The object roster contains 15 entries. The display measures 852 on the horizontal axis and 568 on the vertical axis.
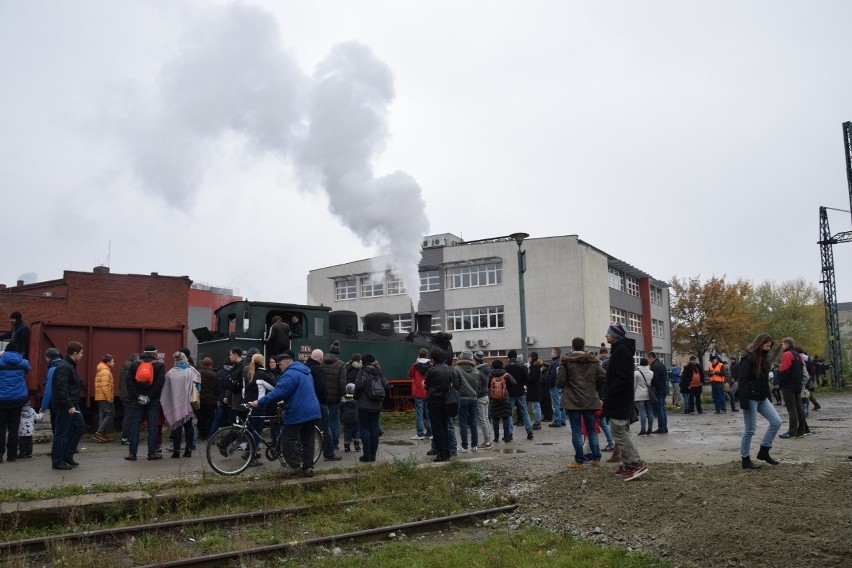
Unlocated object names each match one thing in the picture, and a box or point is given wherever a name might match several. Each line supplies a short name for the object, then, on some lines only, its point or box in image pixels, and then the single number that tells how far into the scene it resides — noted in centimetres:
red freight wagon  1507
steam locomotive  1641
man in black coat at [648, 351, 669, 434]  1436
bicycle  935
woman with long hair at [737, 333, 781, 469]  884
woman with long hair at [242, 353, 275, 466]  1045
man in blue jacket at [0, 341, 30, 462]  980
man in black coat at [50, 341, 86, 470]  965
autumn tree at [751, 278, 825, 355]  5809
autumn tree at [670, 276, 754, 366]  5344
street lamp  1968
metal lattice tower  3784
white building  4228
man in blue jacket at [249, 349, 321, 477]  906
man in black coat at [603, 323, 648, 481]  848
